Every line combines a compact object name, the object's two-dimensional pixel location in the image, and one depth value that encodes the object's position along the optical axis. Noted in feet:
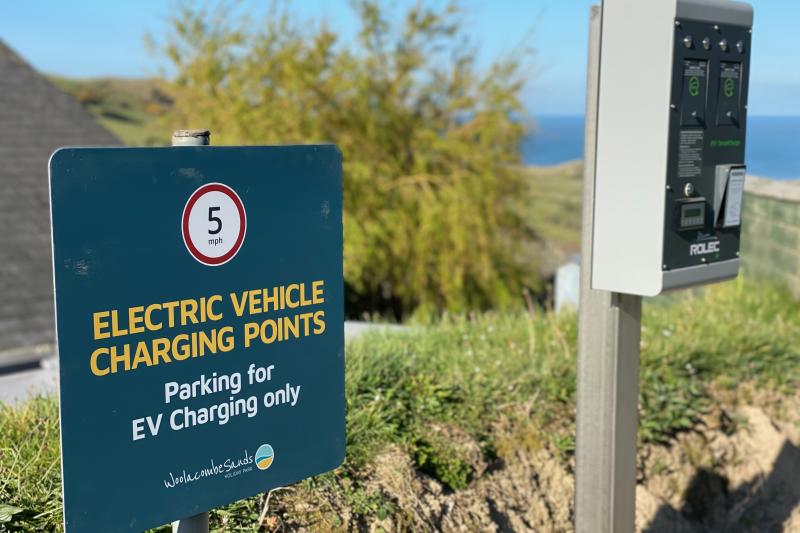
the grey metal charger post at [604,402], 11.85
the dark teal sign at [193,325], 7.00
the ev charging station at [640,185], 11.21
